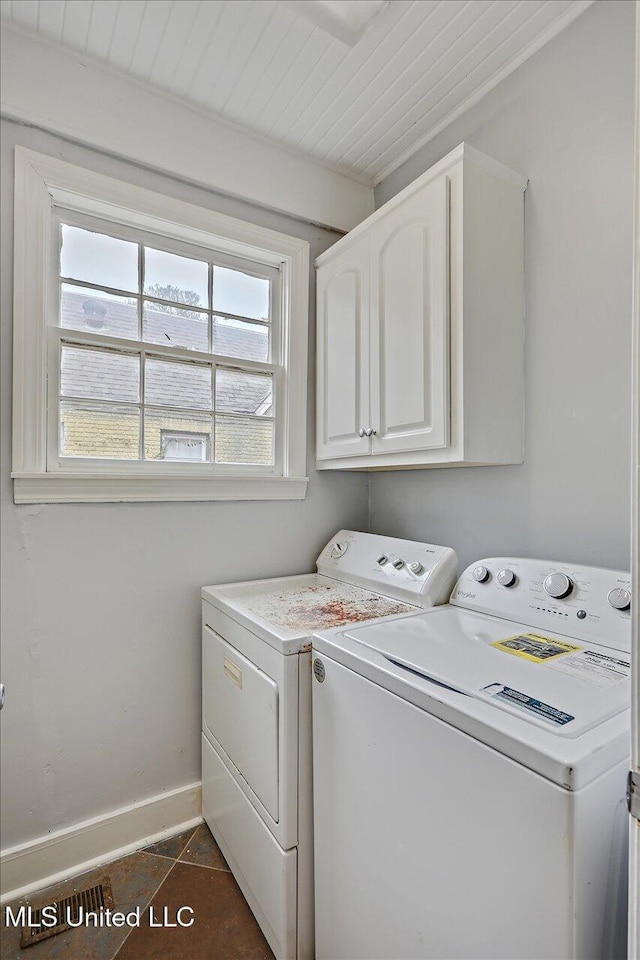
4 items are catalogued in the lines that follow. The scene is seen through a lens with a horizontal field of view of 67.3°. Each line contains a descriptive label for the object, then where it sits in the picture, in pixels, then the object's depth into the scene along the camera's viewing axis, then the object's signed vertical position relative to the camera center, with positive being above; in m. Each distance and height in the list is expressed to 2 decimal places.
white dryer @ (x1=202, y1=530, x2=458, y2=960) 1.25 -0.62
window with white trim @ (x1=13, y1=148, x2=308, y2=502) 1.58 +0.52
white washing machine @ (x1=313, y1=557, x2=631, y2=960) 0.69 -0.49
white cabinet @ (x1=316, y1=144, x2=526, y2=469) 1.45 +0.54
